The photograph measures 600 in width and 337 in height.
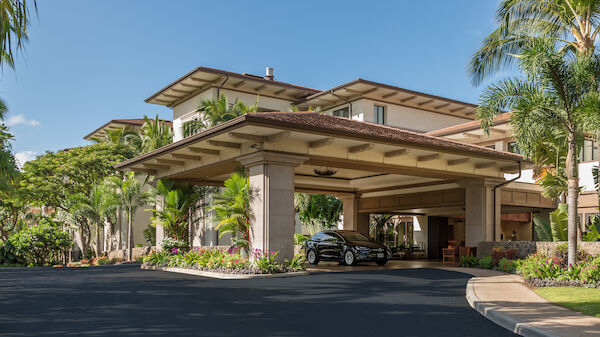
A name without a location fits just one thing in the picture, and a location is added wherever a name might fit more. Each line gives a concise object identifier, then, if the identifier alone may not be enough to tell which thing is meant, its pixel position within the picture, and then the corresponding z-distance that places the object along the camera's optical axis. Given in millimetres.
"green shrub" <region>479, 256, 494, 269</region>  20328
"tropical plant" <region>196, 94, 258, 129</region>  29484
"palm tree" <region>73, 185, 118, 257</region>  35250
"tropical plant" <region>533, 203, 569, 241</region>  20578
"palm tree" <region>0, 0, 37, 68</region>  8898
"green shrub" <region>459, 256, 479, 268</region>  21297
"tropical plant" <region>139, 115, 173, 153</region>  35562
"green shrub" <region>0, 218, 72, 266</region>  31078
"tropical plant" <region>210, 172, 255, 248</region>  18094
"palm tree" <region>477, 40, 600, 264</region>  14859
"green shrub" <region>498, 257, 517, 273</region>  18703
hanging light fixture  24875
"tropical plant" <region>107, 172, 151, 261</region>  33500
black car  22125
